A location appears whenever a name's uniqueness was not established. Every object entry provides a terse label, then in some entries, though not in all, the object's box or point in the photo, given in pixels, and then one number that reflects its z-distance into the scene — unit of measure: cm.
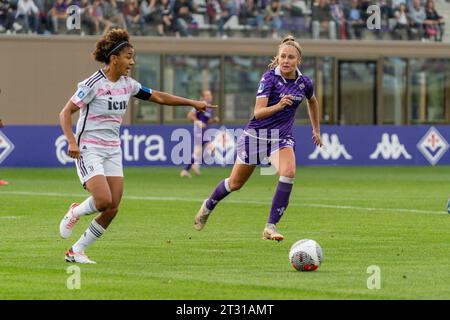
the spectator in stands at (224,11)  4059
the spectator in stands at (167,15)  4000
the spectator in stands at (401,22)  4241
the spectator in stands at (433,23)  4259
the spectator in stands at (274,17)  4119
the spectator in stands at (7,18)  3769
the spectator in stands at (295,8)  4141
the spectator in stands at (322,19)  4147
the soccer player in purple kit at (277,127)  1514
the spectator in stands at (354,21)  4194
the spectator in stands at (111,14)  3894
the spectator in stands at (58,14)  3828
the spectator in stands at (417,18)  4244
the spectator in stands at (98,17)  3862
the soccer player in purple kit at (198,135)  3255
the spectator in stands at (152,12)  3978
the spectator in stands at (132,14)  3934
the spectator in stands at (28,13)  3806
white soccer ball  1222
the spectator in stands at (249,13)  4097
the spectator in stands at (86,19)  3862
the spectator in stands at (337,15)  4169
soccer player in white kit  1284
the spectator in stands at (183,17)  4006
